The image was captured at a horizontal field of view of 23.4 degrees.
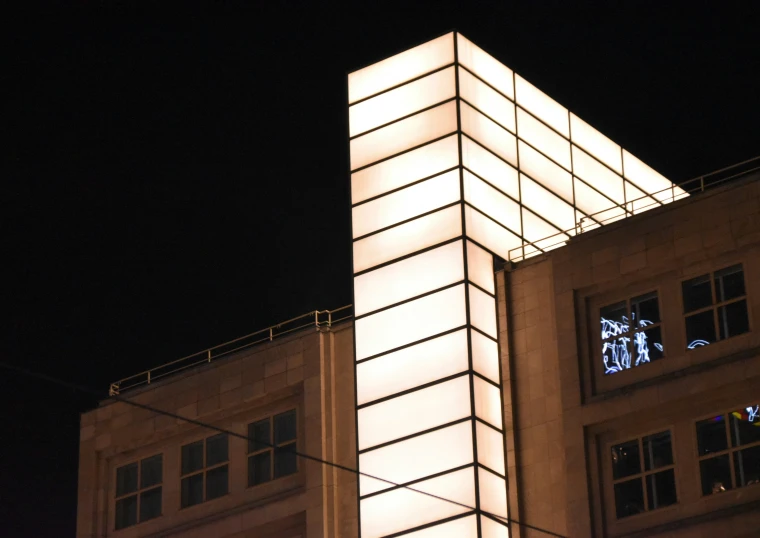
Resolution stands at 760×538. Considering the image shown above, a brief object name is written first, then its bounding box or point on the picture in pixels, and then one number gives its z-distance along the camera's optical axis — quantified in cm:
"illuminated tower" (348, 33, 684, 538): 5069
